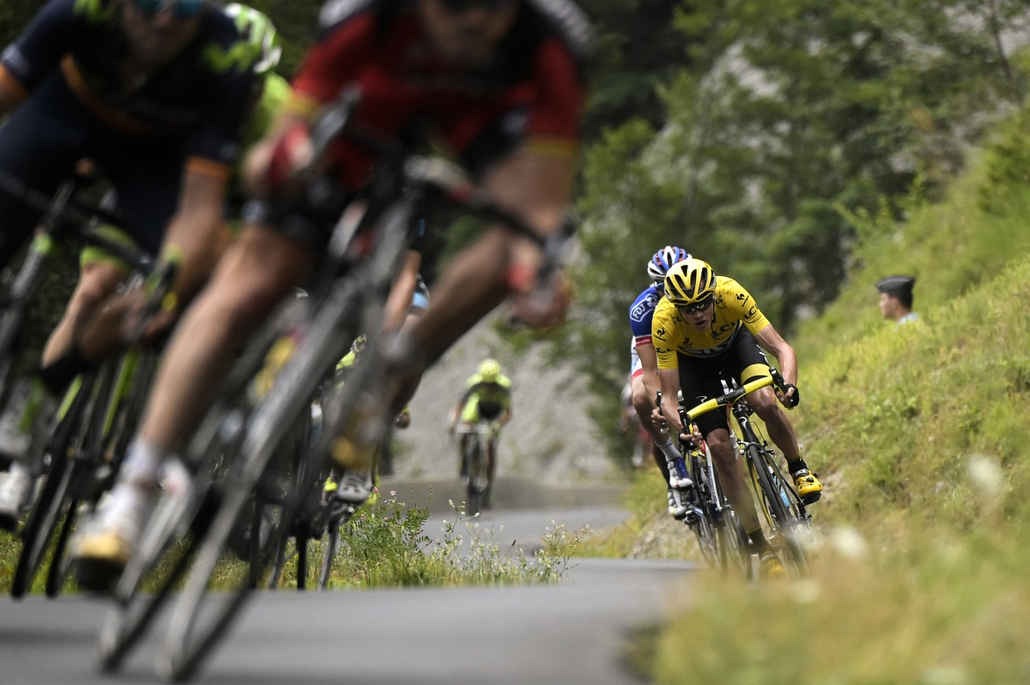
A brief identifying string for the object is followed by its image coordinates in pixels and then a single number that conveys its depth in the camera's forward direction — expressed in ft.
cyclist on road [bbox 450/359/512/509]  173.68
